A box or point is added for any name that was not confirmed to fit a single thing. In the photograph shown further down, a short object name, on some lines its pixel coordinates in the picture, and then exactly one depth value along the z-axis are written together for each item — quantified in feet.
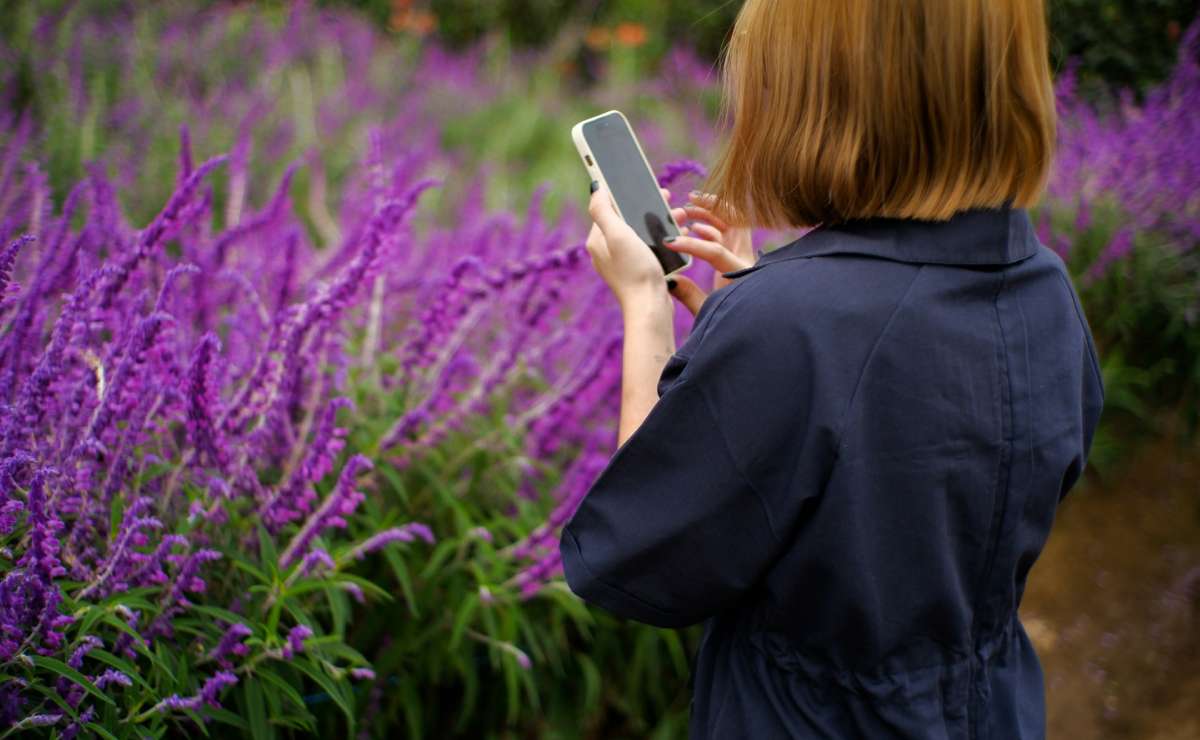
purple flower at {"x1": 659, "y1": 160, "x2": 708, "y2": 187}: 7.02
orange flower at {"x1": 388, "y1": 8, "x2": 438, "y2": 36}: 27.91
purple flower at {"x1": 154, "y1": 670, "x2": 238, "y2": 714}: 5.16
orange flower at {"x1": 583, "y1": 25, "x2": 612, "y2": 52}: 28.30
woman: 4.19
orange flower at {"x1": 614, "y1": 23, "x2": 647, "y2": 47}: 26.04
